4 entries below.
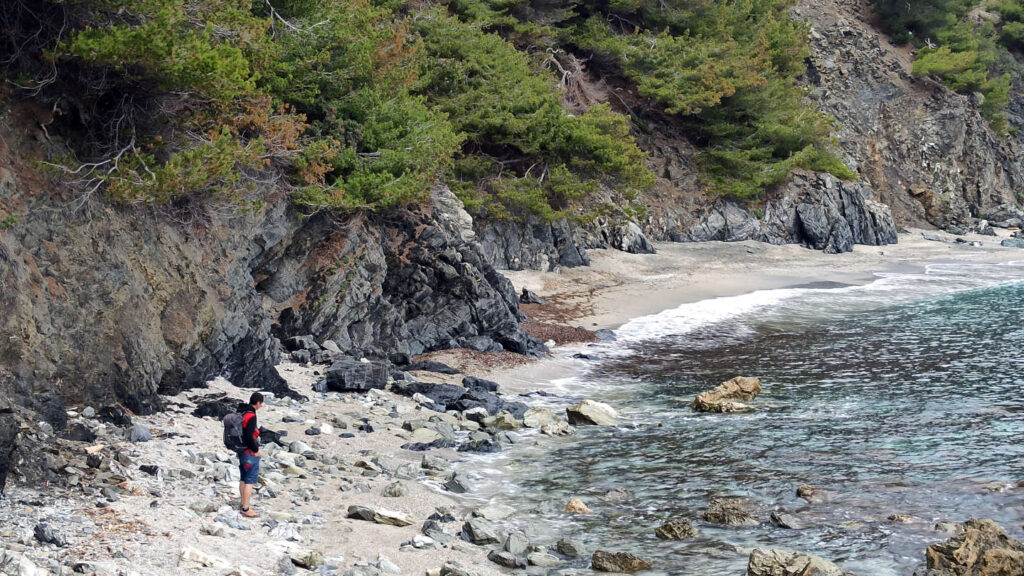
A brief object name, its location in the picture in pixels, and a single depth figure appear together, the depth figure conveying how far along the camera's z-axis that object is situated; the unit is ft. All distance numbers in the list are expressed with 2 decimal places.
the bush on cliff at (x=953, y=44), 196.85
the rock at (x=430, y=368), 65.10
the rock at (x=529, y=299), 92.00
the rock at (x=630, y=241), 120.16
